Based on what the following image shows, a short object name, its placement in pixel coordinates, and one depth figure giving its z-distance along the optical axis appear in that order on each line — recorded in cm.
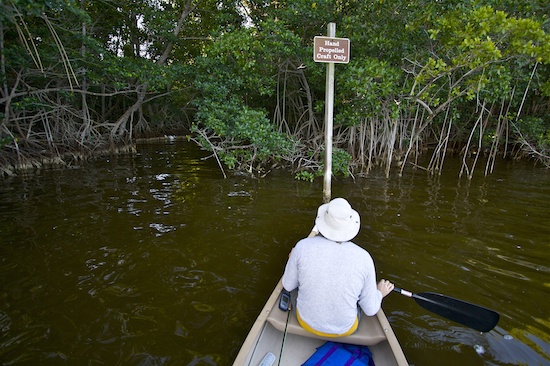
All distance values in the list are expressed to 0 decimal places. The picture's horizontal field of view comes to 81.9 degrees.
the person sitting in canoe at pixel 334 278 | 166
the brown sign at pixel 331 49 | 412
